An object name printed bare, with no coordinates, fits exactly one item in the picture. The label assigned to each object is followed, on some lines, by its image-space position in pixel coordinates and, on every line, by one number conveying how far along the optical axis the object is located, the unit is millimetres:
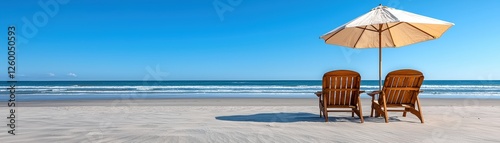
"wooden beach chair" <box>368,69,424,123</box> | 4602
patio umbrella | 4410
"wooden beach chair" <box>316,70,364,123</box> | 4734
